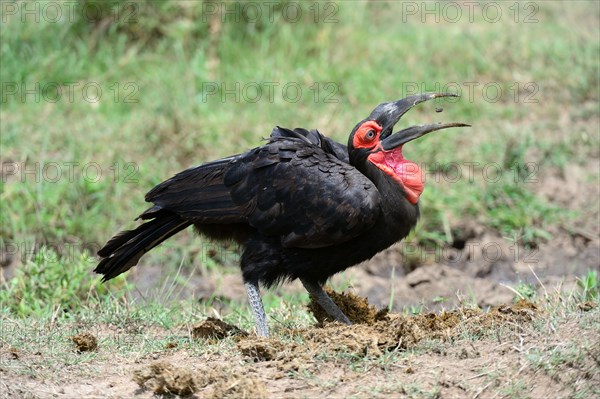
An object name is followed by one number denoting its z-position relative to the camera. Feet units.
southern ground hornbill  30.66
